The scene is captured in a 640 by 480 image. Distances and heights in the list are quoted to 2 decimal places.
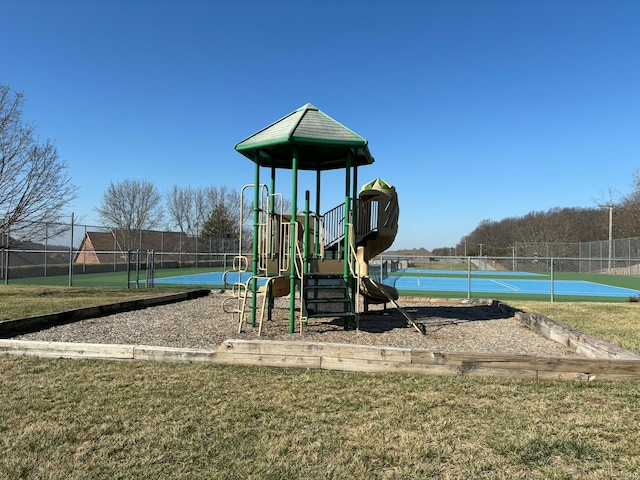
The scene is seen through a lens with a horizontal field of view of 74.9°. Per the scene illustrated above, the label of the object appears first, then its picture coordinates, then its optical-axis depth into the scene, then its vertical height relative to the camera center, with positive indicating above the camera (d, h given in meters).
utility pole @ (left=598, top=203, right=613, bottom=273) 32.07 +2.47
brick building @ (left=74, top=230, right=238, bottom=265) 36.25 +0.78
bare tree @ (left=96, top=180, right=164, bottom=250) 41.62 +4.28
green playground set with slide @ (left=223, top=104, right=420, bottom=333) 7.30 +0.50
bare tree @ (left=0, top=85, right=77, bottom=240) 14.15 +2.27
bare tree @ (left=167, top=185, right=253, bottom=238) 50.28 +4.63
